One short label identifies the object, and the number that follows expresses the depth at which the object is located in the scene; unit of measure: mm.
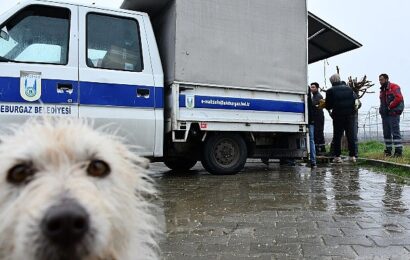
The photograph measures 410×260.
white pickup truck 7207
